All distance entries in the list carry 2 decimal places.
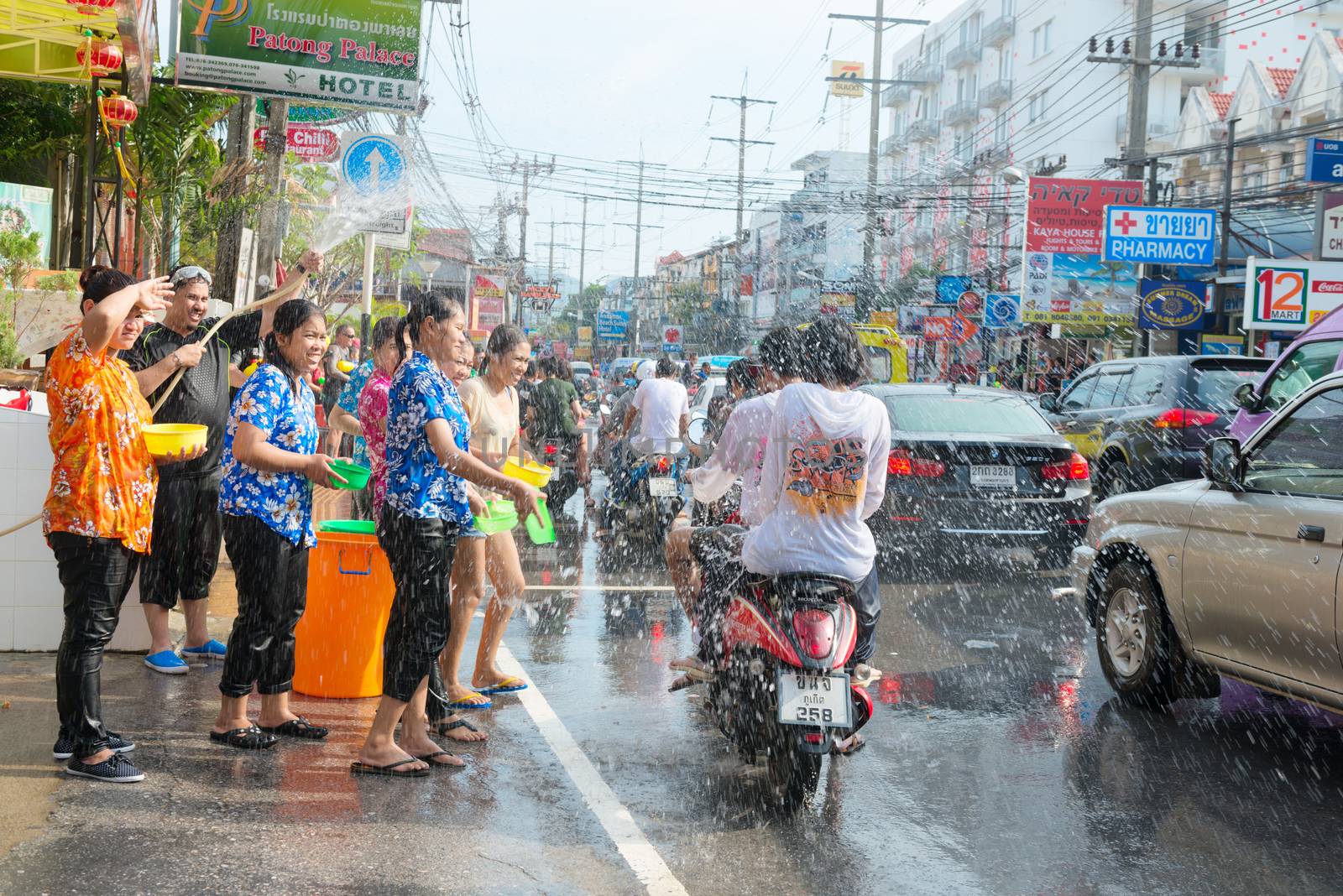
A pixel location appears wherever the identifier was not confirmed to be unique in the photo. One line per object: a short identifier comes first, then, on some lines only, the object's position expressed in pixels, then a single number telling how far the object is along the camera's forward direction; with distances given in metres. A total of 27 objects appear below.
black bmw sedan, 9.83
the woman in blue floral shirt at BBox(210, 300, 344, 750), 5.09
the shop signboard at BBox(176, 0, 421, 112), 12.16
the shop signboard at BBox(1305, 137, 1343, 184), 20.03
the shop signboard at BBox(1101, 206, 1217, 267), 27.30
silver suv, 5.09
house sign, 30.42
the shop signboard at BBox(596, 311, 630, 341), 81.38
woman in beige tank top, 5.84
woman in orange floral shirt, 4.64
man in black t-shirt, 6.18
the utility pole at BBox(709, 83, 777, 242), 58.41
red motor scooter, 4.66
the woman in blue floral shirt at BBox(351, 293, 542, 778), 4.79
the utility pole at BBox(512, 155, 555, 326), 73.38
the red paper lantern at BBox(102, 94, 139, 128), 12.55
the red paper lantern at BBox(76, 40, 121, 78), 12.34
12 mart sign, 20.56
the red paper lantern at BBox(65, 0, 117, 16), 10.03
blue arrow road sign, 11.66
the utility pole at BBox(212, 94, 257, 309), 12.13
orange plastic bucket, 6.06
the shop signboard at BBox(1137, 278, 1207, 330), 26.69
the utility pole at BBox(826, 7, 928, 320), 35.66
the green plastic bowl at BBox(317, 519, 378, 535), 6.23
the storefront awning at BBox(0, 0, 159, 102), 10.59
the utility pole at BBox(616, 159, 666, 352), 91.75
